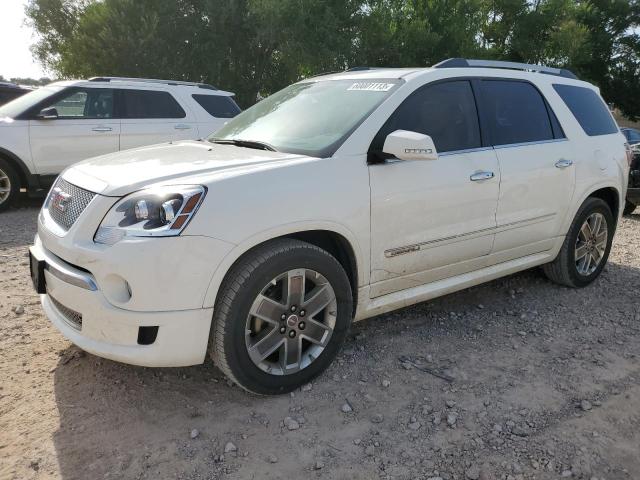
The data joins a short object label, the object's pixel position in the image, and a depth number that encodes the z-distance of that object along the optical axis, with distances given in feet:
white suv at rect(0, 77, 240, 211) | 24.25
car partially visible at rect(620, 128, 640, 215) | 26.50
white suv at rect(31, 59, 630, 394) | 8.62
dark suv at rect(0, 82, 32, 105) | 33.63
